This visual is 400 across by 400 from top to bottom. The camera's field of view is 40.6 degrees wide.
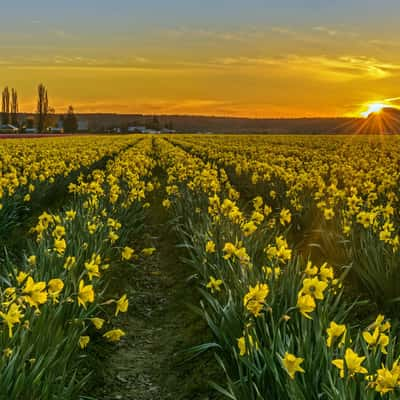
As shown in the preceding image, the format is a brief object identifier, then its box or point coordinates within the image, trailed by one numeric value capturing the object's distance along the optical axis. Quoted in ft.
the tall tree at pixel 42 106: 397.51
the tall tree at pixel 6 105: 428.56
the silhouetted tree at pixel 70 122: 430.61
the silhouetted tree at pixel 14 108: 427.74
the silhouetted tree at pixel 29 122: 455.22
